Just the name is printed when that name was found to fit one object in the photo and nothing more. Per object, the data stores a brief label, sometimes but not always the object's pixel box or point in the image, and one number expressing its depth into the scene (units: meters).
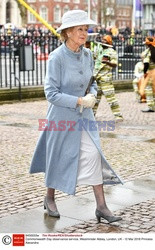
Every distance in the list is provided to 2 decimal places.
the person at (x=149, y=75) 12.88
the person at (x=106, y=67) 11.92
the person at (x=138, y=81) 16.09
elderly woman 5.39
